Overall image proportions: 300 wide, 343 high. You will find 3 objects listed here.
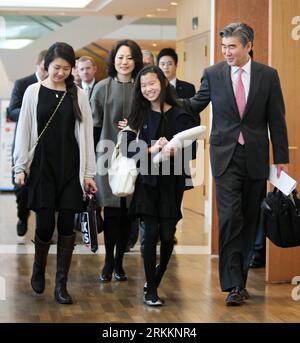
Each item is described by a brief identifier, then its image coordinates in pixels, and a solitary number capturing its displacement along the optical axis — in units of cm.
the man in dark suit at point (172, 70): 827
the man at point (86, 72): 835
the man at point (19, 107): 778
